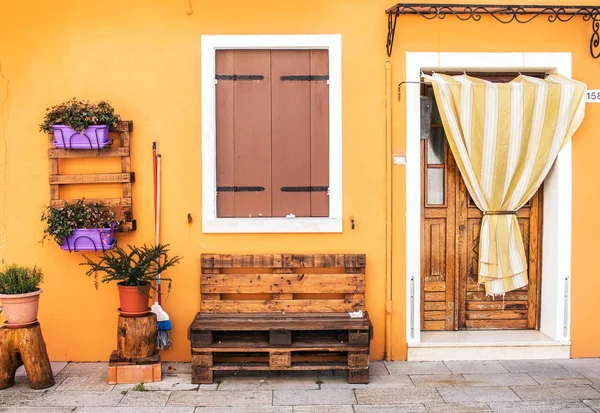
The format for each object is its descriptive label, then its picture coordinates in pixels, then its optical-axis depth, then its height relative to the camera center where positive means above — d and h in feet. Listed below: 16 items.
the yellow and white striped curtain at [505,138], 18.25 +1.53
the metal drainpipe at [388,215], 18.39 -0.72
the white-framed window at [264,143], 18.29 +1.60
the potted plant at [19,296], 16.17 -2.65
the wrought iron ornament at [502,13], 18.06 +5.15
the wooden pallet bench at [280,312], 16.85 -3.49
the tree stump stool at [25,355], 16.14 -4.21
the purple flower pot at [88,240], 17.25 -1.32
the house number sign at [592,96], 18.67 +2.77
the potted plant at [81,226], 17.06 -0.94
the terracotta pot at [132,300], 16.63 -2.87
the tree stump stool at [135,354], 16.61 -4.33
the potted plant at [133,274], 16.67 -2.21
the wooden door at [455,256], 19.57 -2.06
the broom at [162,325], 18.02 -3.83
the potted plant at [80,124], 17.13 +1.88
